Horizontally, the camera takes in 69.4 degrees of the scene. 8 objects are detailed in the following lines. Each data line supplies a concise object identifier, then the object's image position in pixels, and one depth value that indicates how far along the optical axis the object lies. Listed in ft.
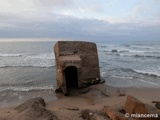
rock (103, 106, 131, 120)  10.27
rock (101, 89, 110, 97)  19.65
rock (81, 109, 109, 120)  10.95
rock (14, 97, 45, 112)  13.96
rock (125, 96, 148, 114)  10.62
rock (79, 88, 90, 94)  20.04
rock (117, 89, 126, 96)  19.60
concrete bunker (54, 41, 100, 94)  20.10
